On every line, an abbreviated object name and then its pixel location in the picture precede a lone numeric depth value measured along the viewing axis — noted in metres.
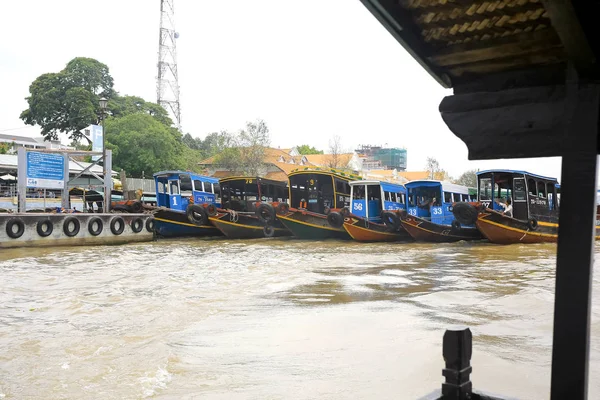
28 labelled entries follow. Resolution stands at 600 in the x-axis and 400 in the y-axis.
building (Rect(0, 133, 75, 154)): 59.51
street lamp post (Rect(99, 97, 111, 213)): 18.50
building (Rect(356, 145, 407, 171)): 107.06
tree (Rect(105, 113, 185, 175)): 33.88
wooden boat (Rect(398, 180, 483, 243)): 18.75
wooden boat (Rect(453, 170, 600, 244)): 16.34
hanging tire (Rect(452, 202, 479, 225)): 16.72
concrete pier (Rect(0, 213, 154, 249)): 15.24
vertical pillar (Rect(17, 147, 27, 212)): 16.86
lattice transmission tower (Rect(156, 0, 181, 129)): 48.34
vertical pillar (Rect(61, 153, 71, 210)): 18.56
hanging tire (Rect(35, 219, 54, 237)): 15.81
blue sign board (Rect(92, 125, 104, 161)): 25.84
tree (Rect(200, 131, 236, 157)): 39.87
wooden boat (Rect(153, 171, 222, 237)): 20.56
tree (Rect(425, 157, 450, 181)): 58.22
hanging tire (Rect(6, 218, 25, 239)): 15.09
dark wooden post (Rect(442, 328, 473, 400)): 2.07
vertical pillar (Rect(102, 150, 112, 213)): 19.48
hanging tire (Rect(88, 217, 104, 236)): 17.41
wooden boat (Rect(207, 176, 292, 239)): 20.42
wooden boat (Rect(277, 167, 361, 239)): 19.48
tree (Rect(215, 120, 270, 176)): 38.62
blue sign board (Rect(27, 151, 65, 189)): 17.28
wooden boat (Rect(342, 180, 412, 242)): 18.80
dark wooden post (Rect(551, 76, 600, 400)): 1.79
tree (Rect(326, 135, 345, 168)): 47.13
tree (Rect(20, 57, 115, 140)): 39.28
